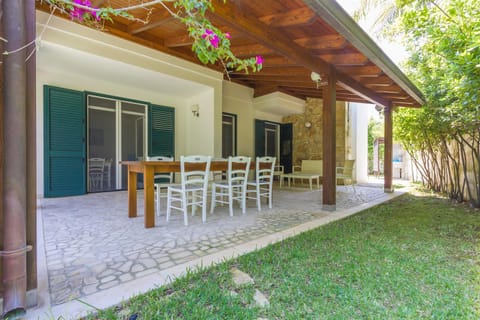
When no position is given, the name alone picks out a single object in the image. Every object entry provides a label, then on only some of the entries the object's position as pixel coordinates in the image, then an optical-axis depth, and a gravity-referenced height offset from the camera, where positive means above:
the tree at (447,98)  3.09 +0.96
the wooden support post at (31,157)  1.38 +0.00
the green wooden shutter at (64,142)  4.91 +0.32
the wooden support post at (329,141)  4.15 +0.27
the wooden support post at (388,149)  6.32 +0.19
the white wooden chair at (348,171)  6.18 -0.39
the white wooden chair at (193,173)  3.16 -0.22
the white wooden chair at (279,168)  9.10 -0.45
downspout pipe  1.28 -0.01
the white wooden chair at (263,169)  4.20 -0.25
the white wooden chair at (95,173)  5.64 -0.37
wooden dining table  3.03 -0.28
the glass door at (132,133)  6.14 +0.62
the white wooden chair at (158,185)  3.73 -0.44
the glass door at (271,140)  9.22 +0.67
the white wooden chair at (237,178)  3.75 -0.29
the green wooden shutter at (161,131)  6.50 +0.72
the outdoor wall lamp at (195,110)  6.75 +1.33
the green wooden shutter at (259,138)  8.63 +0.68
